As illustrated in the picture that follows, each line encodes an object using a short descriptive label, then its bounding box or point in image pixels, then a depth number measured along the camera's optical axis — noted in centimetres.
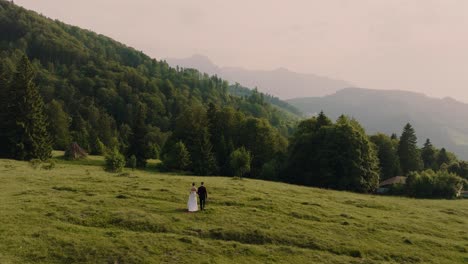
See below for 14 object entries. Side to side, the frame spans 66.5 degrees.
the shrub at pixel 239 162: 7662
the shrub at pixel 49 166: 5442
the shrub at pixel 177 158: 7756
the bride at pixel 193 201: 3094
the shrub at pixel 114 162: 6400
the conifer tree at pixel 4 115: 6544
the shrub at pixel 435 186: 6650
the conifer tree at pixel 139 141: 8112
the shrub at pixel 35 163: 5339
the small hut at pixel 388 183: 7506
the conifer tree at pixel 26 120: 6550
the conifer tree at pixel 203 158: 7877
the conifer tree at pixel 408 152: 9506
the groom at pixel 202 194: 3172
